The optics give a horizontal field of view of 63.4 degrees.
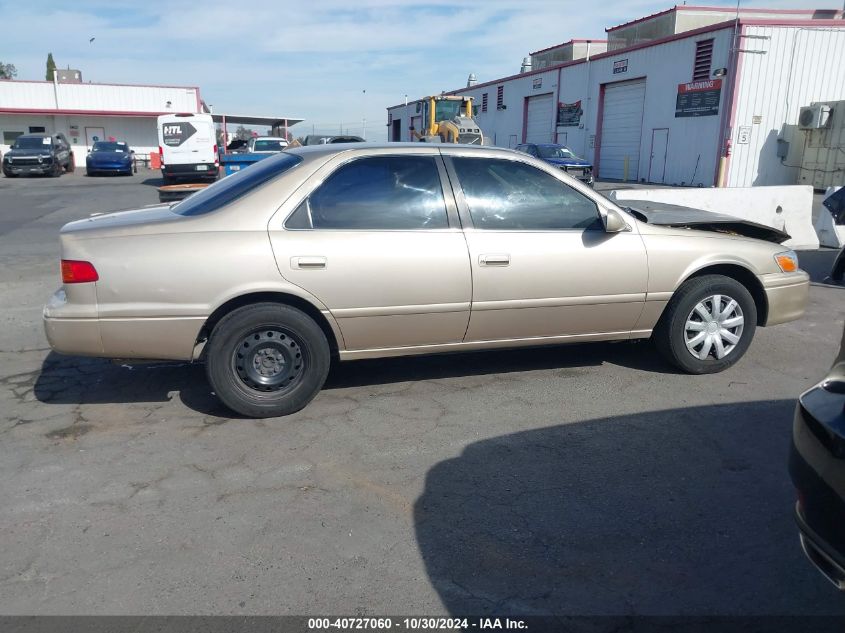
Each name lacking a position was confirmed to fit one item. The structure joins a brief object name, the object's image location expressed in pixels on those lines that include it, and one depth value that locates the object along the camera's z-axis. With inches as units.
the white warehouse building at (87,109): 1565.0
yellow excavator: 938.9
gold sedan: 162.1
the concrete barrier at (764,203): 389.4
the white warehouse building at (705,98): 851.4
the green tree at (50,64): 2755.9
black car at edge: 84.4
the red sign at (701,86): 870.8
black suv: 1144.8
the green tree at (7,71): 3361.2
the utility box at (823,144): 821.9
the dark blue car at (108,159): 1222.3
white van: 902.4
